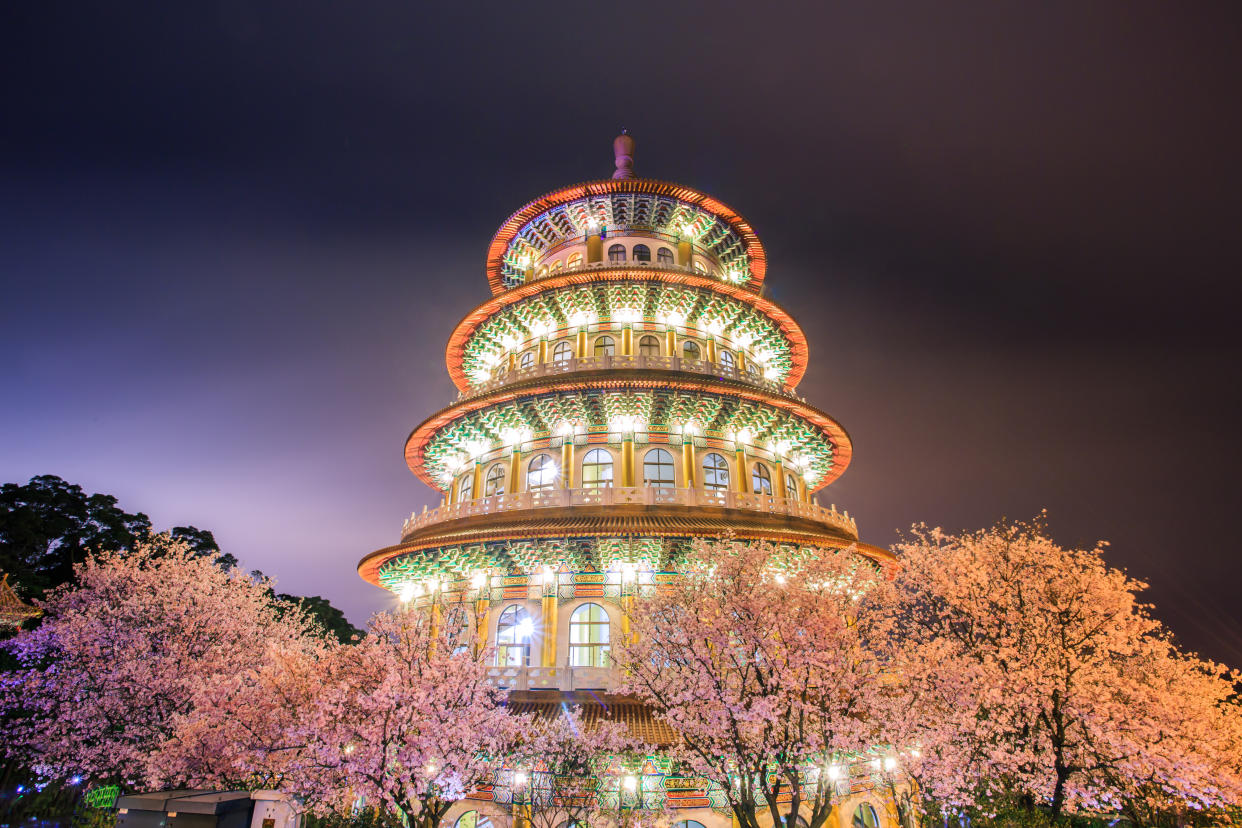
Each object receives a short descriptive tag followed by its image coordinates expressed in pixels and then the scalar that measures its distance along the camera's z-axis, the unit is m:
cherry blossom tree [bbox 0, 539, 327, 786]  20.12
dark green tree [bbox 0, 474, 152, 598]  39.44
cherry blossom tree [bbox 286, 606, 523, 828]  14.66
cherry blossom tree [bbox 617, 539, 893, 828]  14.19
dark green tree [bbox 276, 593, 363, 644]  63.88
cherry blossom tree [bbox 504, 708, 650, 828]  16.23
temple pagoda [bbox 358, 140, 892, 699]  22.77
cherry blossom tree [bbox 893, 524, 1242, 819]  17.81
